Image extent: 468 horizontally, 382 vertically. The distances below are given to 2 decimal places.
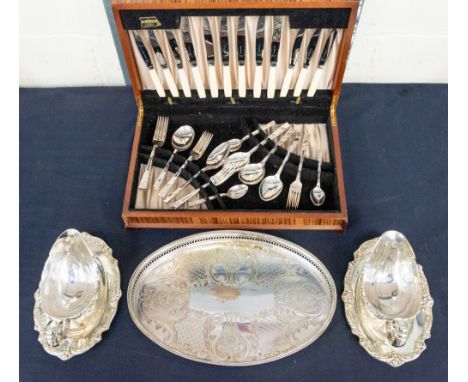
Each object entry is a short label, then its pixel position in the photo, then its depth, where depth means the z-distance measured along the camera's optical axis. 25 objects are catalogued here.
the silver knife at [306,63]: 1.13
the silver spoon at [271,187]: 1.15
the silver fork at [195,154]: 1.17
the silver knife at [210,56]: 1.13
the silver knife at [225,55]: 1.12
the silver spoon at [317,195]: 1.14
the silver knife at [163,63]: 1.14
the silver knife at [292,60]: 1.14
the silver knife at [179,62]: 1.14
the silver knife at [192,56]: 1.11
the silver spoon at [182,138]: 1.23
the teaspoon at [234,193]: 1.14
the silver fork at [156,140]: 1.17
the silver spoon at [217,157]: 1.20
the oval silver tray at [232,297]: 1.02
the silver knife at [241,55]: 1.13
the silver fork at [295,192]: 1.13
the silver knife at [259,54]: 1.11
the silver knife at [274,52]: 1.11
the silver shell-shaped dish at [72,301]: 0.98
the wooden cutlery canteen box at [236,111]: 1.07
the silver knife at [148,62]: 1.13
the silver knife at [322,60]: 1.13
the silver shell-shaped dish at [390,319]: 0.98
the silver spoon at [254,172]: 1.17
